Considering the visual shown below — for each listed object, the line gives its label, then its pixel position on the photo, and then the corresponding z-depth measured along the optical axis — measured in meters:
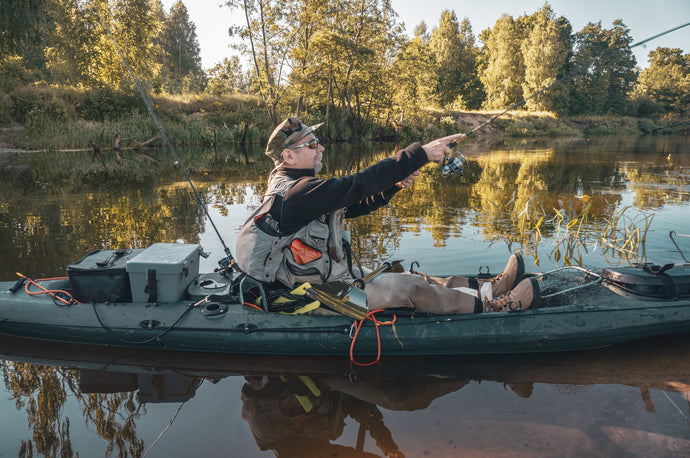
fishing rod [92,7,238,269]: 4.32
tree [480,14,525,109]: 47.81
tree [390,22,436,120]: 29.90
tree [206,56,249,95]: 23.06
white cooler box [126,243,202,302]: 3.59
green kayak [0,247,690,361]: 3.50
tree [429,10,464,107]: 54.25
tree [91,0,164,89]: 30.92
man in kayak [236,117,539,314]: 3.04
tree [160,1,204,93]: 51.41
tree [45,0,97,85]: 30.17
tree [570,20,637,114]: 53.28
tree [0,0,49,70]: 17.30
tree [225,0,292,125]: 22.45
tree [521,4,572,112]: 44.34
